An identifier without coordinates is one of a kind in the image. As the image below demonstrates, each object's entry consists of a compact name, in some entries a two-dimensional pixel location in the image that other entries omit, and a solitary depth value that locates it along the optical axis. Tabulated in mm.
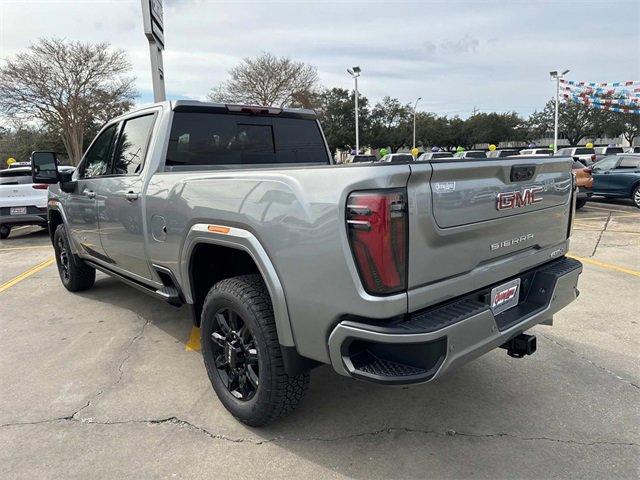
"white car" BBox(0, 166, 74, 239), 10305
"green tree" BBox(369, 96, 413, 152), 65312
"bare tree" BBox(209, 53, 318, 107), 41281
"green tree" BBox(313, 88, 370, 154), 58012
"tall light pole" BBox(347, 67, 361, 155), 36641
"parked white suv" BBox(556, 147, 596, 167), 27839
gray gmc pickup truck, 2129
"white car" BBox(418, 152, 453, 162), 22800
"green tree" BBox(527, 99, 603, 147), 68250
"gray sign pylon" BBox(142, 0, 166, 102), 8805
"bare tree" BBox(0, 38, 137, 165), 33875
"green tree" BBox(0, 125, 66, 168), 52906
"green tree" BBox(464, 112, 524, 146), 73438
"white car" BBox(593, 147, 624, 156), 31142
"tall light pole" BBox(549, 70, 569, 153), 36031
